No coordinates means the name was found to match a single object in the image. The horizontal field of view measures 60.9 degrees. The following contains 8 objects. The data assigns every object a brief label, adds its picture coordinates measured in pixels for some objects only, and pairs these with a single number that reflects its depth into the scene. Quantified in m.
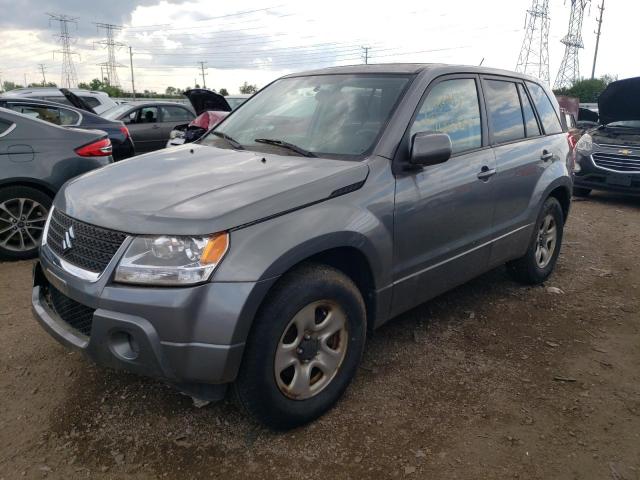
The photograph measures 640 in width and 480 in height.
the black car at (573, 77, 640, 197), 8.51
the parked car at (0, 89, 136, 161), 6.79
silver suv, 2.31
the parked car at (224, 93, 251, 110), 15.53
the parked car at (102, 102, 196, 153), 11.67
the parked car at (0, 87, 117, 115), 12.74
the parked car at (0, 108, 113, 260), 5.08
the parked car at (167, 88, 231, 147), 7.68
